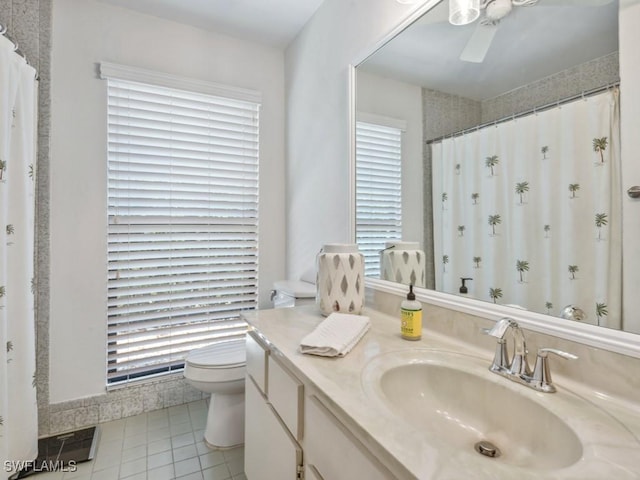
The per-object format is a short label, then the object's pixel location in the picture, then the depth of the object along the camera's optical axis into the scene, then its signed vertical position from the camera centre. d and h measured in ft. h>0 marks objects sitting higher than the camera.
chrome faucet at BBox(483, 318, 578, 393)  2.31 -0.97
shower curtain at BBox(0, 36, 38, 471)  4.47 -0.28
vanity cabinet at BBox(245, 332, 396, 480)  2.05 -1.61
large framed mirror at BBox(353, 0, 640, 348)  2.39 +0.81
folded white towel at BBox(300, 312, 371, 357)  2.89 -0.96
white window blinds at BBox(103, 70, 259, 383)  6.39 +0.38
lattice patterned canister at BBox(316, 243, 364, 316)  4.09 -0.56
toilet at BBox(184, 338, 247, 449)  5.33 -2.55
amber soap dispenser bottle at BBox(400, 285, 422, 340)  3.30 -0.85
